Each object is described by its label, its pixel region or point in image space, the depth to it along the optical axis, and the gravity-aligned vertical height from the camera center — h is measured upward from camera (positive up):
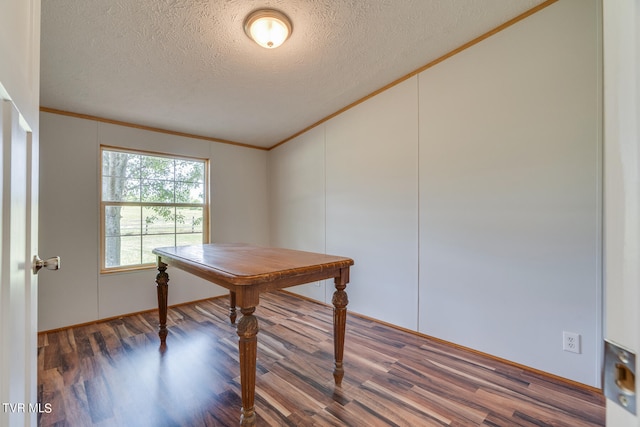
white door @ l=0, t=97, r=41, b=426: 0.54 -0.13
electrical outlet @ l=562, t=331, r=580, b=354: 1.85 -0.86
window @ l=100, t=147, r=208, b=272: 3.05 +0.09
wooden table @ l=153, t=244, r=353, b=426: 1.41 -0.36
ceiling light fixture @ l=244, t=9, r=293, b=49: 1.81 +1.25
